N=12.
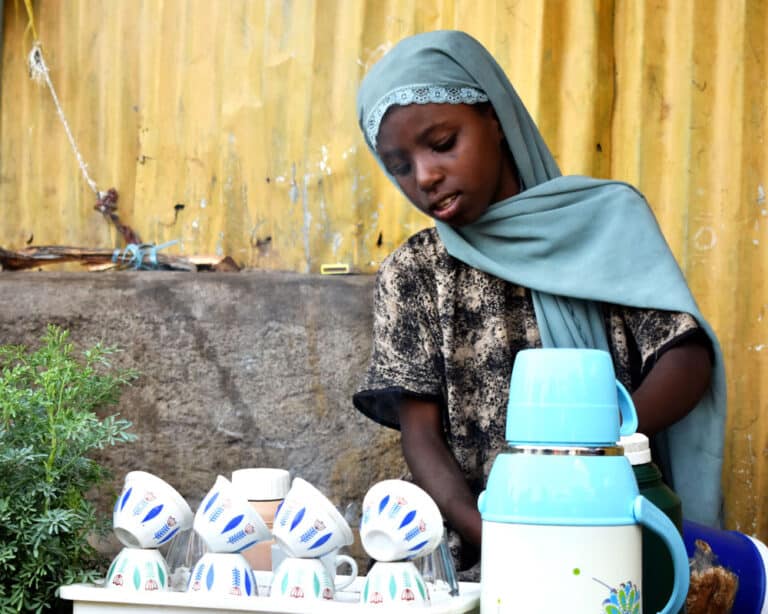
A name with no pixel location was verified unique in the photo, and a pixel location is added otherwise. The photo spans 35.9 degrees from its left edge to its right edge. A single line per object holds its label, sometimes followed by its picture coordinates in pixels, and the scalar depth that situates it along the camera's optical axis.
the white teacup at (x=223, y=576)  1.52
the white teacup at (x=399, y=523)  1.46
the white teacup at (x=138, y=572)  1.55
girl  2.43
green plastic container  1.47
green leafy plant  1.67
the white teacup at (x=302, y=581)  1.50
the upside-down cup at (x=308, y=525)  1.50
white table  1.45
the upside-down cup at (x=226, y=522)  1.53
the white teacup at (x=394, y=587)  1.45
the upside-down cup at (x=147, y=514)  1.57
